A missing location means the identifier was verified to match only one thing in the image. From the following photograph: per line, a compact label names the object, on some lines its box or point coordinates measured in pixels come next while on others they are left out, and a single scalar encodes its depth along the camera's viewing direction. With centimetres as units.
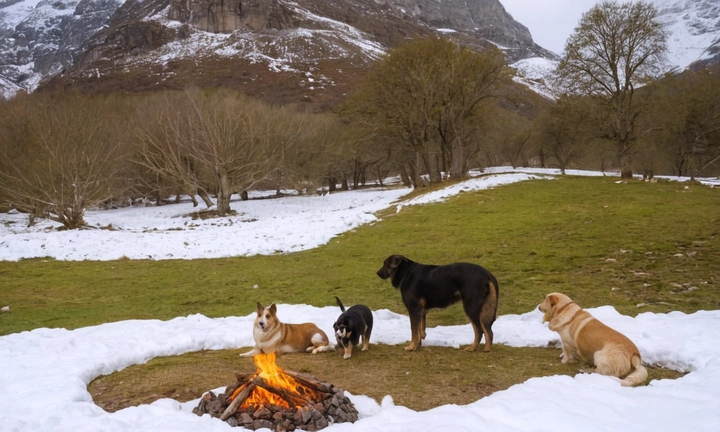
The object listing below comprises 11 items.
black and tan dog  667
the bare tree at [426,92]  3303
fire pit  429
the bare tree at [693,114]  4019
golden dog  526
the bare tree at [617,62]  3005
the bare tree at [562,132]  4559
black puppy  675
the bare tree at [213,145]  3541
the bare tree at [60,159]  2717
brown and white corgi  715
